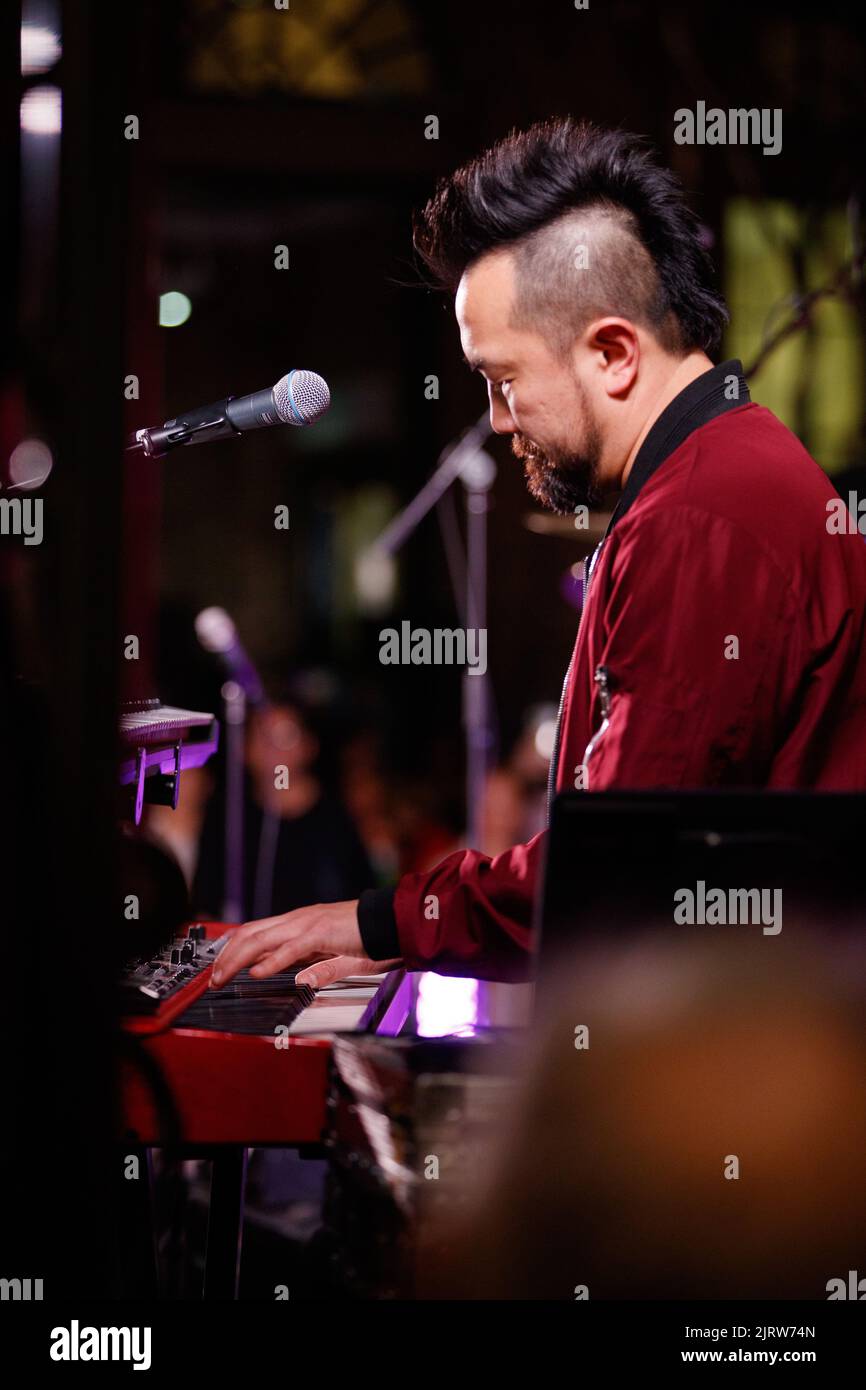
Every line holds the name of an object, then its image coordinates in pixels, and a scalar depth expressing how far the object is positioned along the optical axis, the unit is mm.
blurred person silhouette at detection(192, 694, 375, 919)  9672
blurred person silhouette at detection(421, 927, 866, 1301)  2771
